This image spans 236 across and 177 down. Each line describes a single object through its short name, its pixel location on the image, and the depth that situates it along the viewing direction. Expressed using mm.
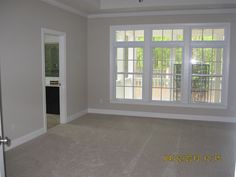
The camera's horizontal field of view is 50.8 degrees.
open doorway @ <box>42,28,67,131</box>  6734
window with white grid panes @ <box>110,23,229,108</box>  6336
